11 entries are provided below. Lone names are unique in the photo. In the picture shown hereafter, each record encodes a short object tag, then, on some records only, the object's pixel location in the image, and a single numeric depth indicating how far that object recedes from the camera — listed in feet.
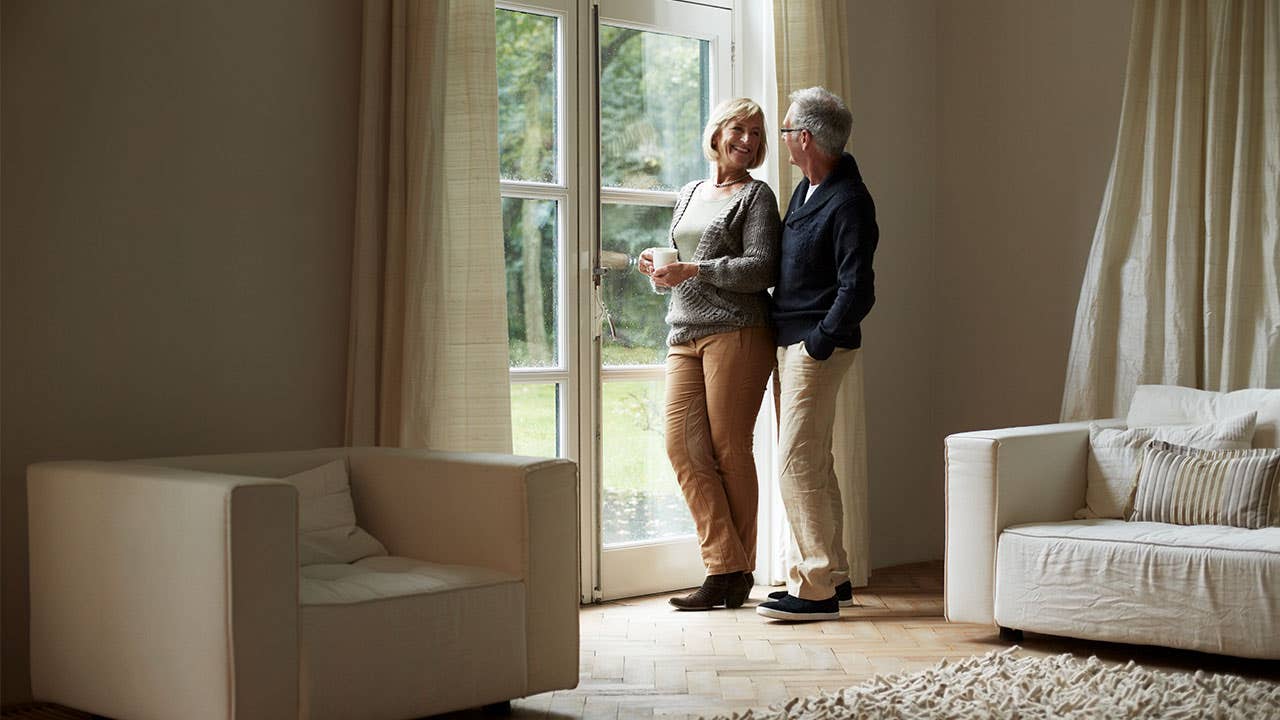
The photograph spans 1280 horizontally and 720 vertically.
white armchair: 7.86
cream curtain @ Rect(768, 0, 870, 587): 14.90
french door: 13.44
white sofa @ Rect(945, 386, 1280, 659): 10.53
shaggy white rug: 9.34
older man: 12.84
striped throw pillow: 11.42
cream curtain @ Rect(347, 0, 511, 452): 11.82
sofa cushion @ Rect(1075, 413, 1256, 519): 12.15
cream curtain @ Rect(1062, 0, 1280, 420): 13.47
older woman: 13.30
